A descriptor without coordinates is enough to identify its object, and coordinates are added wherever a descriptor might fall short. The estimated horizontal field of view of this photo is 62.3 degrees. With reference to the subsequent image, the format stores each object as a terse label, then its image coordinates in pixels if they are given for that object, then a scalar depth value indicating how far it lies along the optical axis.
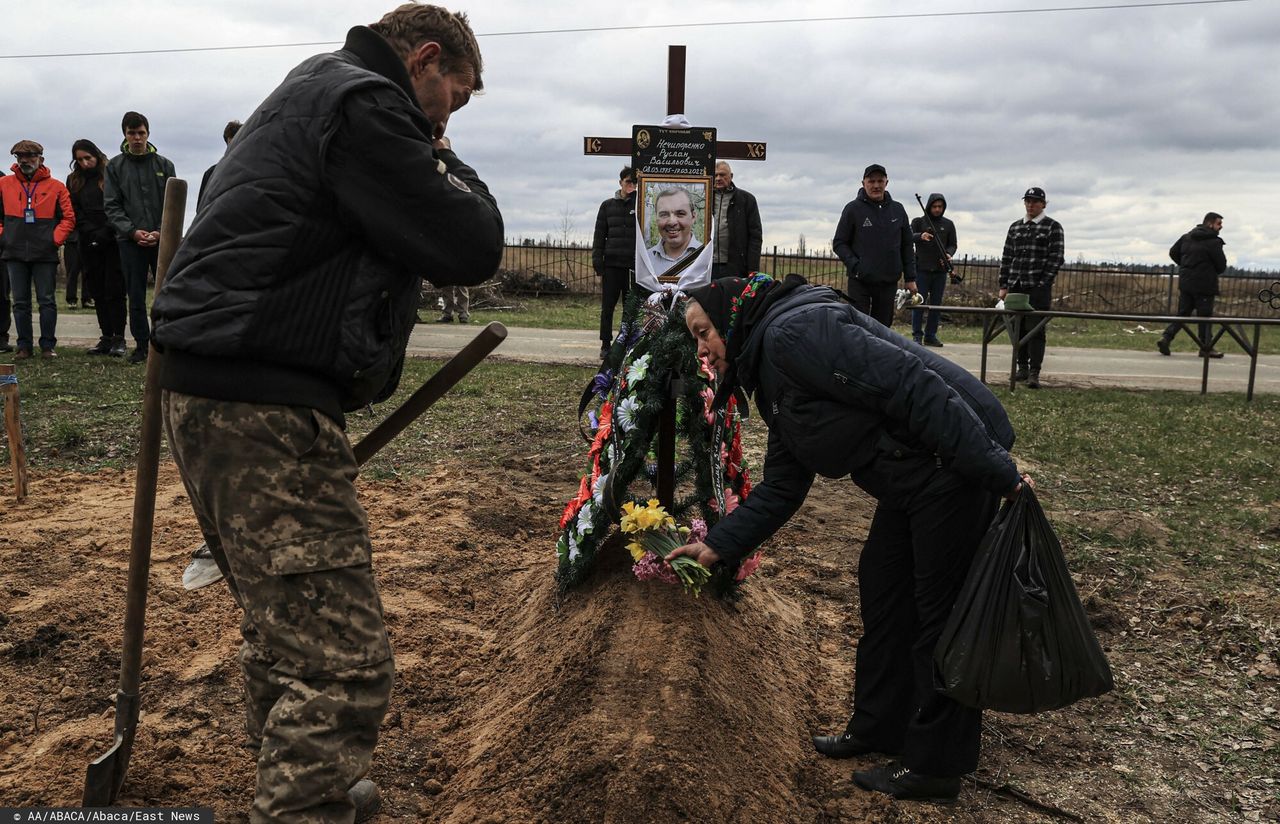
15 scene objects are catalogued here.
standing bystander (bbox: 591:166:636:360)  10.37
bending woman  2.96
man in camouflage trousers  2.17
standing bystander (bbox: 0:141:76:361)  9.89
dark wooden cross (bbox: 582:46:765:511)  4.13
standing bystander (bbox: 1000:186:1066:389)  10.66
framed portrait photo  4.65
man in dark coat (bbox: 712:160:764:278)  9.10
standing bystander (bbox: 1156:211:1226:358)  14.00
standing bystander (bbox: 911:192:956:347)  13.77
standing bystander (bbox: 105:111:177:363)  9.27
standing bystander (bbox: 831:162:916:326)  9.98
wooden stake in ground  5.77
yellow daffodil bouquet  3.74
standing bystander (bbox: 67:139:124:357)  10.20
